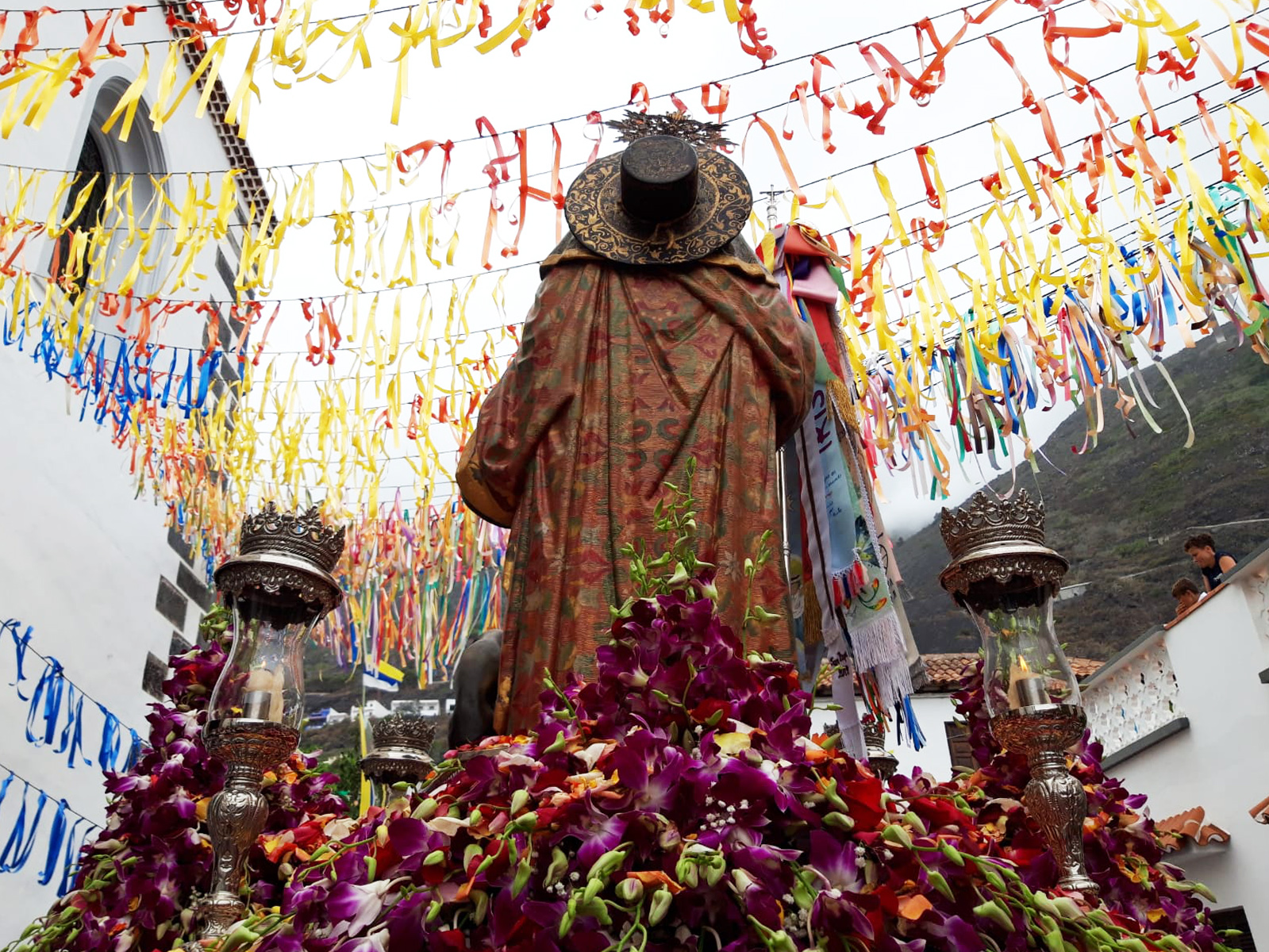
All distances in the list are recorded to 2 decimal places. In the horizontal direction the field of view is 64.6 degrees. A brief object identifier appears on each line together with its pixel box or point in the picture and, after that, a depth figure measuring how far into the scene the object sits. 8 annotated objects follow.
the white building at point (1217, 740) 8.38
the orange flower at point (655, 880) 1.21
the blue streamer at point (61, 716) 6.45
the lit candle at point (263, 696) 2.22
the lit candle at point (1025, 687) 2.21
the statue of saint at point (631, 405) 2.54
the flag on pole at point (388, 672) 8.56
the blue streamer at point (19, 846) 6.06
